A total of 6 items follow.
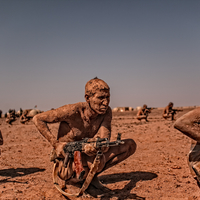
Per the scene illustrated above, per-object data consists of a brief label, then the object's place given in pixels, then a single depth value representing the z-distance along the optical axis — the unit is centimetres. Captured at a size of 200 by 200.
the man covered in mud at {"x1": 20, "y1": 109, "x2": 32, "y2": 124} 2106
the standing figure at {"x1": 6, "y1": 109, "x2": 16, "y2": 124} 2042
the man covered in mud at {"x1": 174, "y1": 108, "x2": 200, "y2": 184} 304
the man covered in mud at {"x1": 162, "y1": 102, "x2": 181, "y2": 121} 1953
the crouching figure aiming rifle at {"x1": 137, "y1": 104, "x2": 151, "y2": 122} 2023
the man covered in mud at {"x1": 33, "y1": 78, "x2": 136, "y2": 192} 419
